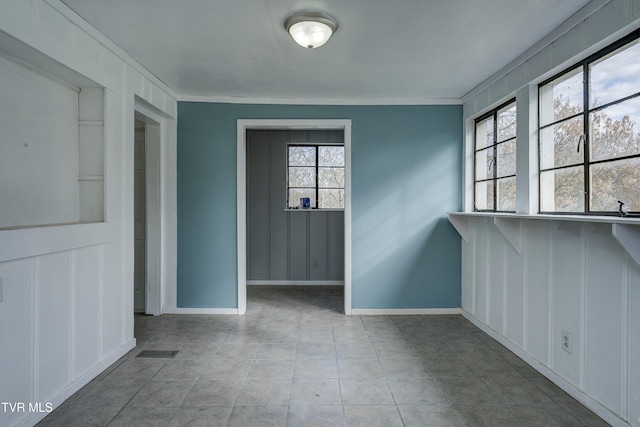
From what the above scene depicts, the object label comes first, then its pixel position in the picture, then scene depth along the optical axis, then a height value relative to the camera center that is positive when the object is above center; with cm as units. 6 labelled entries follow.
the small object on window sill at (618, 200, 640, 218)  191 +1
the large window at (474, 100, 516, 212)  318 +52
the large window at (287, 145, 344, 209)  566 +61
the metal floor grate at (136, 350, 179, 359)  288 -121
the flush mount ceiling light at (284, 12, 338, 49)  225 +124
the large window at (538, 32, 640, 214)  198 +51
